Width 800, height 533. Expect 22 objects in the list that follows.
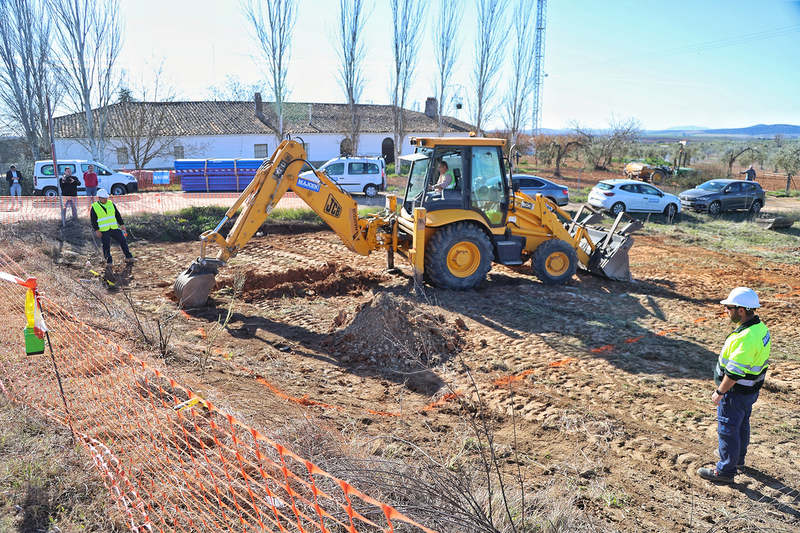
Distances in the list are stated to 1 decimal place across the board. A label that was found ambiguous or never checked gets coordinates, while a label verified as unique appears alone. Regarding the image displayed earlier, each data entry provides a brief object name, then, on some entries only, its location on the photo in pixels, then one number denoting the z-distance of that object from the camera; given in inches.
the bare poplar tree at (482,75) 1305.4
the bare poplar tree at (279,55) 1010.8
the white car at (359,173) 888.9
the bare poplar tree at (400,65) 1225.4
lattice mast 1956.2
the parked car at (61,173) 803.4
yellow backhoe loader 311.3
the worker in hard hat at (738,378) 157.9
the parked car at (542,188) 751.1
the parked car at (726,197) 784.9
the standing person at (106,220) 396.5
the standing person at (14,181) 750.7
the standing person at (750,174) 885.0
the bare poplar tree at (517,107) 1401.3
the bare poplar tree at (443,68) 1279.5
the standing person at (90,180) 648.4
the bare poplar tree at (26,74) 978.7
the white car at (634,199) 748.0
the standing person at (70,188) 544.7
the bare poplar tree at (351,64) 1173.7
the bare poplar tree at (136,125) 1144.2
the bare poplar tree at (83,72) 923.4
